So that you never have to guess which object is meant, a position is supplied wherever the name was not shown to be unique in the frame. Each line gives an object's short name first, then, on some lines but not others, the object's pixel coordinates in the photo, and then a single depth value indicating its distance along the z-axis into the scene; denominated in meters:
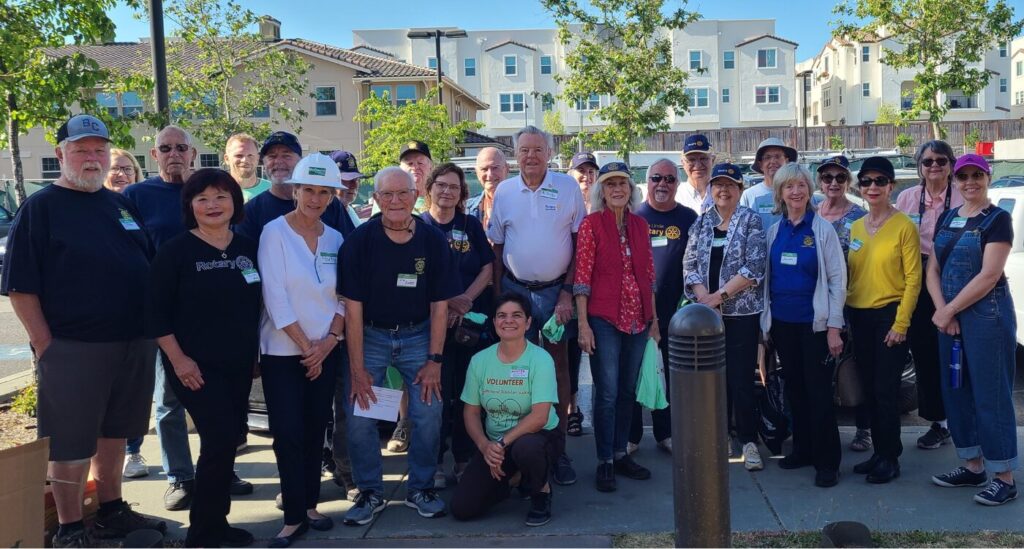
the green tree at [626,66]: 19.03
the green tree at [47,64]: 6.35
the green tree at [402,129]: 24.67
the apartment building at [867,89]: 62.03
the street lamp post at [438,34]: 25.25
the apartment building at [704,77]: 61.12
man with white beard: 4.04
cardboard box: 3.35
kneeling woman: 4.63
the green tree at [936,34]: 19.41
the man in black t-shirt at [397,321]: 4.57
